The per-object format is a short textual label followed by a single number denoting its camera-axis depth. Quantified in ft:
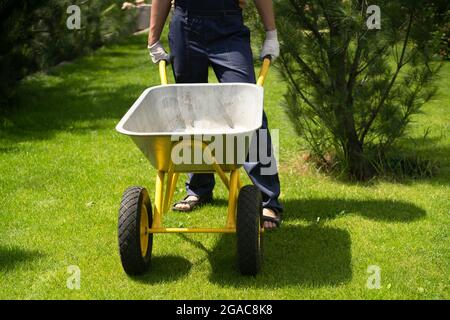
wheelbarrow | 10.85
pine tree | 15.74
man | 13.19
